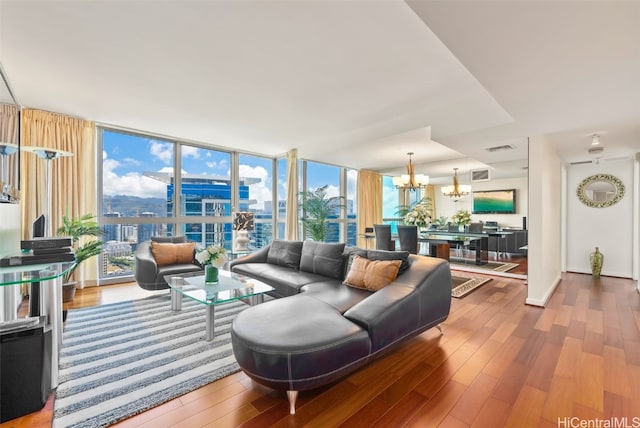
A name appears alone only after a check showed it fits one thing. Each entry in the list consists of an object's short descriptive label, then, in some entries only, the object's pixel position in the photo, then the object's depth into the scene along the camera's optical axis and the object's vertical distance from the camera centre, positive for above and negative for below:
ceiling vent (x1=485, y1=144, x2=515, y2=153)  4.41 +1.08
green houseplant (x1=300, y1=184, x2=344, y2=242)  6.14 +0.06
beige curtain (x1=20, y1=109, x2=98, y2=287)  3.66 +0.60
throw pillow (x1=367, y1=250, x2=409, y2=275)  2.75 -0.42
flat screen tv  8.52 +0.40
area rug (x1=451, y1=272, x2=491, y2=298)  4.04 -1.12
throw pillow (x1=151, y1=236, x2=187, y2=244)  4.15 -0.37
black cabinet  1.57 -0.90
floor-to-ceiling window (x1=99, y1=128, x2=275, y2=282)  4.59 +0.41
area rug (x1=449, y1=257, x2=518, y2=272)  5.72 -1.11
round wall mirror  5.27 +0.45
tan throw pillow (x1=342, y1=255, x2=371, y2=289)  2.76 -0.58
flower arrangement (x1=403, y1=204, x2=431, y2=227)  5.65 -0.05
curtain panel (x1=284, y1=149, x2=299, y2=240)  5.94 +0.36
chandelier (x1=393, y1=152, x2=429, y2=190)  5.52 +0.68
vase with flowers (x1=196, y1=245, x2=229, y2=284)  2.84 -0.45
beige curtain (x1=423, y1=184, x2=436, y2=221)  10.31 +0.72
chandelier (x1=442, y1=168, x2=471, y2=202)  6.83 +0.61
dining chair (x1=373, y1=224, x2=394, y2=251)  5.34 -0.43
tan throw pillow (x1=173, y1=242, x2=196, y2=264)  3.91 -0.54
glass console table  1.60 -0.48
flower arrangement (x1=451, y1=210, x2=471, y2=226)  6.48 -0.11
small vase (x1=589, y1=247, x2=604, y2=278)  5.15 -0.90
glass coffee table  2.45 -0.71
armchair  3.44 -0.70
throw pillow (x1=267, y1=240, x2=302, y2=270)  3.78 -0.54
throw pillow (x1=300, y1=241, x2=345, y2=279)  3.25 -0.54
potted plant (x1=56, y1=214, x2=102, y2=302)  3.54 -0.25
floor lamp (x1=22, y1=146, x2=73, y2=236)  2.93 +0.67
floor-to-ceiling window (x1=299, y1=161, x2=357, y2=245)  7.14 +0.72
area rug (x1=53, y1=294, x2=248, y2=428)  1.66 -1.10
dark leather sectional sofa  1.57 -0.73
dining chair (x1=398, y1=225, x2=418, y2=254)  5.00 -0.42
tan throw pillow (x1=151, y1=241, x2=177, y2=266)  3.76 -0.52
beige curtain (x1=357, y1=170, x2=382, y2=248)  8.01 +0.42
